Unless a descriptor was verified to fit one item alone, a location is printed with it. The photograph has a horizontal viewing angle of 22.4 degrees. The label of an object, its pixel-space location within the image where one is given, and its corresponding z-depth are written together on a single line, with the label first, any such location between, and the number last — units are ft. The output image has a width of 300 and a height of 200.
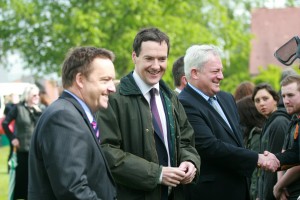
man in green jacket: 18.76
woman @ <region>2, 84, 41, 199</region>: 45.11
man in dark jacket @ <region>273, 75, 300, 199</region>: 22.70
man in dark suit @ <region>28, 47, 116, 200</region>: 14.43
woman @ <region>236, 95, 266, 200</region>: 28.68
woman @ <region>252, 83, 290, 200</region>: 25.66
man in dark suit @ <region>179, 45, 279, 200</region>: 22.00
